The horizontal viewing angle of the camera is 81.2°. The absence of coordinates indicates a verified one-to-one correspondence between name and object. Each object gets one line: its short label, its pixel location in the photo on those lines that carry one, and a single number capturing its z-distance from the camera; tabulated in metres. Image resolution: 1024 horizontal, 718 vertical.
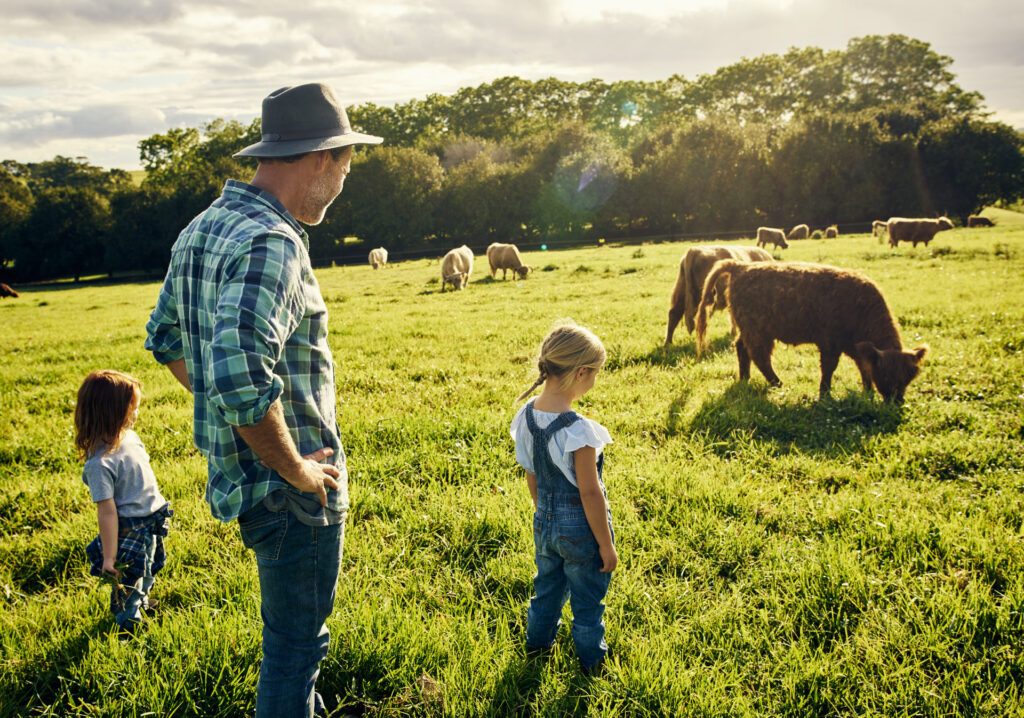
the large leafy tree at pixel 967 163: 52.41
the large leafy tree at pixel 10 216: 58.44
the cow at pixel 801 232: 44.69
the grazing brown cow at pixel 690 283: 11.08
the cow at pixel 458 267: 23.95
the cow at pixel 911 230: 30.17
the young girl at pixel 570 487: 2.94
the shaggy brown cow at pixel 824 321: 7.45
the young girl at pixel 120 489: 3.62
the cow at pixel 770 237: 35.49
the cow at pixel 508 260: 26.56
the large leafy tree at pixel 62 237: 58.62
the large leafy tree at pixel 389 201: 56.06
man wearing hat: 2.14
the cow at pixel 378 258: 39.41
